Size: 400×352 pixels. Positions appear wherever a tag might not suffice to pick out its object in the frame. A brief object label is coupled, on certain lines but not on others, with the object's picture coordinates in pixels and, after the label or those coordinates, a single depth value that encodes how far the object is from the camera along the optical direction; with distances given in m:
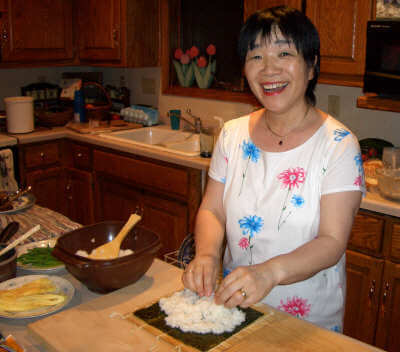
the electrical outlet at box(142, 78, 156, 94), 3.55
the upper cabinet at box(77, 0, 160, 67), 3.18
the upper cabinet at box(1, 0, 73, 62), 3.15
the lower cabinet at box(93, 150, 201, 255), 2.62
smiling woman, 1.16
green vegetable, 1.27
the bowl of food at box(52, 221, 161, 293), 1.07
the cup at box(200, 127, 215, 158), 2.58
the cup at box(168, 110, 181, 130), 3.25
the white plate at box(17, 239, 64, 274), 1.25
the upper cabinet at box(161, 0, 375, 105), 2.10
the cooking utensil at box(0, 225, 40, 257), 1.14
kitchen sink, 3.10
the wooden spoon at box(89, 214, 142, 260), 1.18
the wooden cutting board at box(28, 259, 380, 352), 0.92
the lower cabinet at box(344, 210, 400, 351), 1.90
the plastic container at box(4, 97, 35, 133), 3.11
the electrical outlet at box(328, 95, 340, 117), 2.54
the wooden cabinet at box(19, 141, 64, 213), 3.10
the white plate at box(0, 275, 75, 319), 1.04
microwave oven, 1.93
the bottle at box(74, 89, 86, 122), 3.44
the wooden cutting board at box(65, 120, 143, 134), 3.21
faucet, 3.05
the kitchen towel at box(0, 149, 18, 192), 2.83
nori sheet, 0.93
